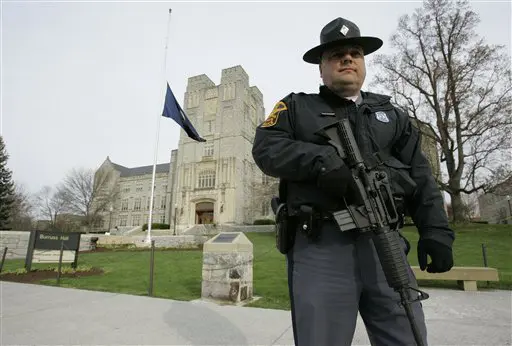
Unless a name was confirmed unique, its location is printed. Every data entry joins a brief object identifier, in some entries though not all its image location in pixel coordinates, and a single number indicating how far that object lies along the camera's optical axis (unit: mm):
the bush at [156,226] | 41062
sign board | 10539
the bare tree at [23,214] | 44194
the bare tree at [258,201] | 45719
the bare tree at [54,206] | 50181
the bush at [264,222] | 40344
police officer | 1548
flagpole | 24172
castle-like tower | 45375
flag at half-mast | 17986
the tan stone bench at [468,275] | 6248
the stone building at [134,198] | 58625
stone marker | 5359
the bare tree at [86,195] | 48312
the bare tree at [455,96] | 18703
